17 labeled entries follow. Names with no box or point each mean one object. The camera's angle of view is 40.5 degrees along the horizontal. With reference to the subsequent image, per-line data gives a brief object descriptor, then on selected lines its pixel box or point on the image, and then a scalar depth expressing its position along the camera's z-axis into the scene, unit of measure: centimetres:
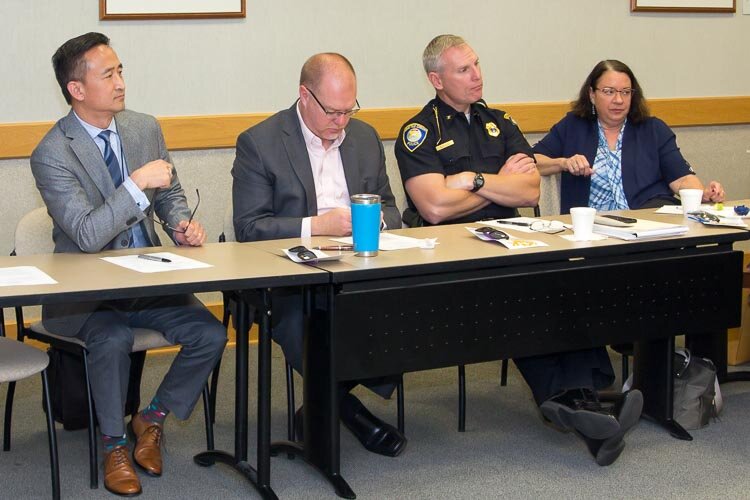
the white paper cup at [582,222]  304
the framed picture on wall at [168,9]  424
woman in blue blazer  416
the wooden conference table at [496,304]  274
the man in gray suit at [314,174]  322
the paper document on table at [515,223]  327
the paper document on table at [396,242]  295
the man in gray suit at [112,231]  291
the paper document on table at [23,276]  242
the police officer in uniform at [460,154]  373
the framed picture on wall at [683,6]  520
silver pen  272
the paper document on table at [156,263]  262
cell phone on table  323
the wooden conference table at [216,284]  236
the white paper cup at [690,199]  351
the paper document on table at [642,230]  308
